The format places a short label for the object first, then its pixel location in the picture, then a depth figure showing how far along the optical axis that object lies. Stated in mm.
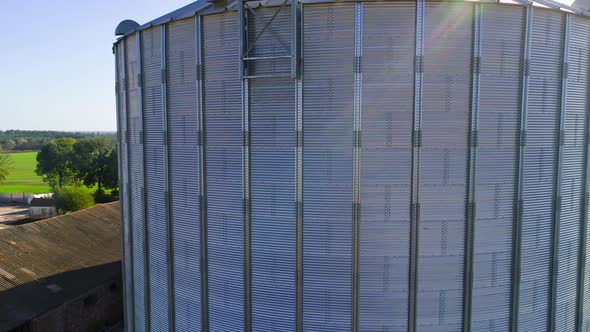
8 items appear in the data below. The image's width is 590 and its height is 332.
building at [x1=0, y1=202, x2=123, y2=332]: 21562
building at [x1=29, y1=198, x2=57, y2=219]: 63188
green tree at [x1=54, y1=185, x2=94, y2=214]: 59938
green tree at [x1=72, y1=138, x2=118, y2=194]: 73500
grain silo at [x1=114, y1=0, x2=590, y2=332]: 11852
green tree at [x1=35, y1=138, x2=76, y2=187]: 80562
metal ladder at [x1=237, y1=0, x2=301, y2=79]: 11797
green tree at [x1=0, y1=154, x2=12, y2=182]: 87062
